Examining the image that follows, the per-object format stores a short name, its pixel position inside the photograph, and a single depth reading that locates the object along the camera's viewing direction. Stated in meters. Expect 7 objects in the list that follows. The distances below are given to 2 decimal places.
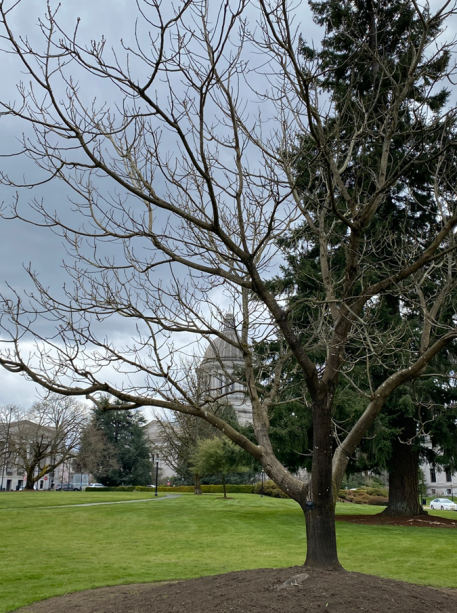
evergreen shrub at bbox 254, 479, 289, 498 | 38.89
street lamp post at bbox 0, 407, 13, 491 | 48.09
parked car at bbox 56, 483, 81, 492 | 66.43
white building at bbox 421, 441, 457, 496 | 68.75
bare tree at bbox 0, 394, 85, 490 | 49.38
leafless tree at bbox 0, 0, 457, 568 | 5.04
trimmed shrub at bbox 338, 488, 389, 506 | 35.22
